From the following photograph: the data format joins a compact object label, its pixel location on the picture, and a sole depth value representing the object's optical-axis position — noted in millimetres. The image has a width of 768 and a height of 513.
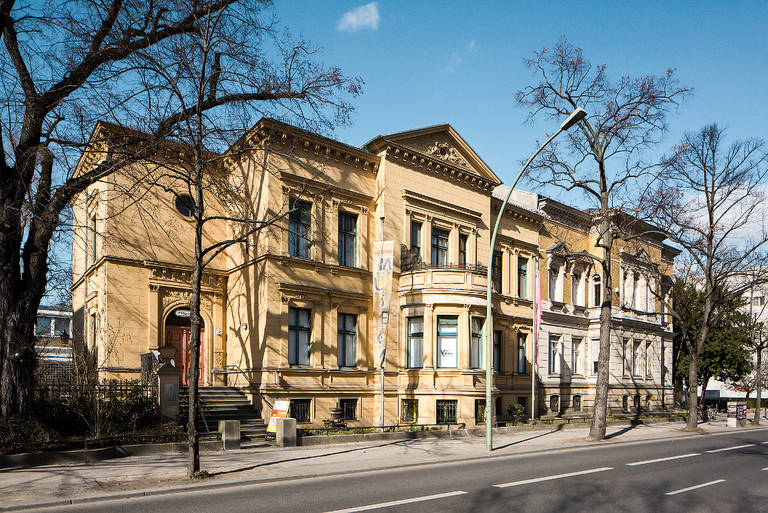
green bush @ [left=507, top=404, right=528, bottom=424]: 29031
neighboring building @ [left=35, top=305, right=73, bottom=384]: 18016
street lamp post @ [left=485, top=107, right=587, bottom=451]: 18812
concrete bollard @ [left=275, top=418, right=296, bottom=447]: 18859
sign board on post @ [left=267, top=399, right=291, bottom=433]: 19375
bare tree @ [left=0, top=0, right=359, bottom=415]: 14883
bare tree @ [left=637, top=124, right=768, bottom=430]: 29288
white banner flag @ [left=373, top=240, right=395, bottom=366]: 24250
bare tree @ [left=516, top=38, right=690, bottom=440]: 23953
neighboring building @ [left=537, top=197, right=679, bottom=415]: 36000
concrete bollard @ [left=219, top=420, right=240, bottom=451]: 18000
